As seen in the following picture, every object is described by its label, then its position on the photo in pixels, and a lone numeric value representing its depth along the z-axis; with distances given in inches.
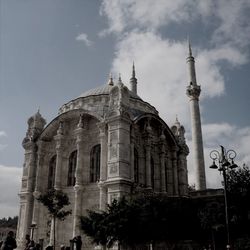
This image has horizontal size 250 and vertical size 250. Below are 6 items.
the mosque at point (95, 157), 964.6
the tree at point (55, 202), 926.4
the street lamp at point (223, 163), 613.6
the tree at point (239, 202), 764.6
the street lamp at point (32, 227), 1036.4
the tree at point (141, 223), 772.6
